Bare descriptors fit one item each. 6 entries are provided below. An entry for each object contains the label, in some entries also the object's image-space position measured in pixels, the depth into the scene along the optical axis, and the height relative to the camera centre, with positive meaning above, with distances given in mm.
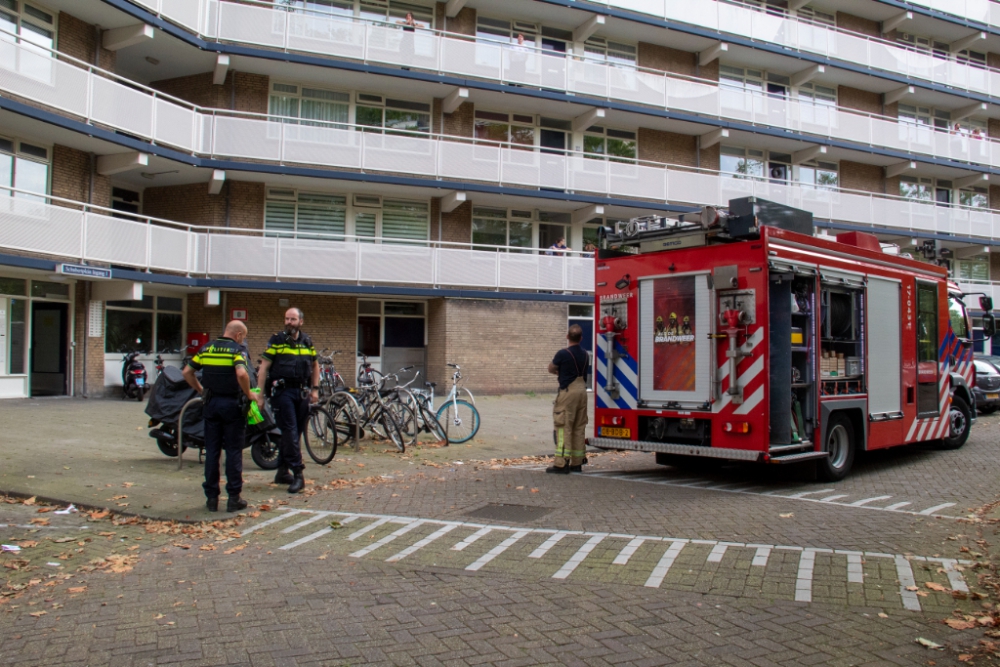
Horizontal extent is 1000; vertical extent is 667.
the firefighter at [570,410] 9586 -568
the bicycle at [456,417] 11953 -819
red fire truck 8297 +269
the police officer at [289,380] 8172 -197
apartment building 17156 +5344
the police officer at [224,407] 7086 -411
